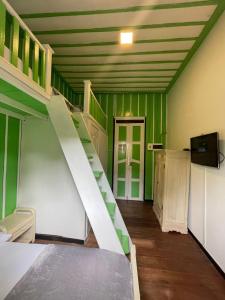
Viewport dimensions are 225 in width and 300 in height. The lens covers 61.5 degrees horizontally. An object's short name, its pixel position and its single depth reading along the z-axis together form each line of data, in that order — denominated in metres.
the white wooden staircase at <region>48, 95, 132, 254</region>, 2.02
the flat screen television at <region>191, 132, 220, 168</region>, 2.06
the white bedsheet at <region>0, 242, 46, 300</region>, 1.07
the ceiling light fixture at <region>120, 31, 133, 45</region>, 2.57
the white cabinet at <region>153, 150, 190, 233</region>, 3.05
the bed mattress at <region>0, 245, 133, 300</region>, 0.98
